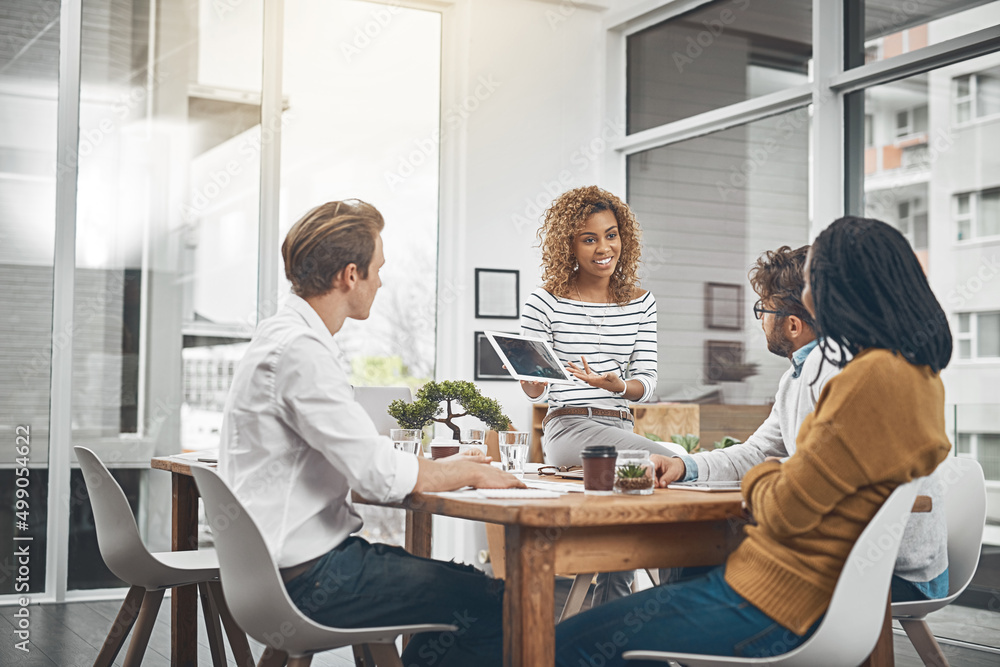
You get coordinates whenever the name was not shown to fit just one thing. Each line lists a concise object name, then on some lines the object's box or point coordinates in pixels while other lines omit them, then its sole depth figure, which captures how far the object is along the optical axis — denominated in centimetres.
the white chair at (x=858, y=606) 157
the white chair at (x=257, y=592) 176
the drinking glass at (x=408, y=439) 234
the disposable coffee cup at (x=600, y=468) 198
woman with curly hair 286
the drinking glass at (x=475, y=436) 253
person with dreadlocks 155
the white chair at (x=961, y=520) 233
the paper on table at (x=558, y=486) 206
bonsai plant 251
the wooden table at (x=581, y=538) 169
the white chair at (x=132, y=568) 248
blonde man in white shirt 187
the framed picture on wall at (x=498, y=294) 563
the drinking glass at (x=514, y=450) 235
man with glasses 222
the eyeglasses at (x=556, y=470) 255
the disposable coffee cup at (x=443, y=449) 250
